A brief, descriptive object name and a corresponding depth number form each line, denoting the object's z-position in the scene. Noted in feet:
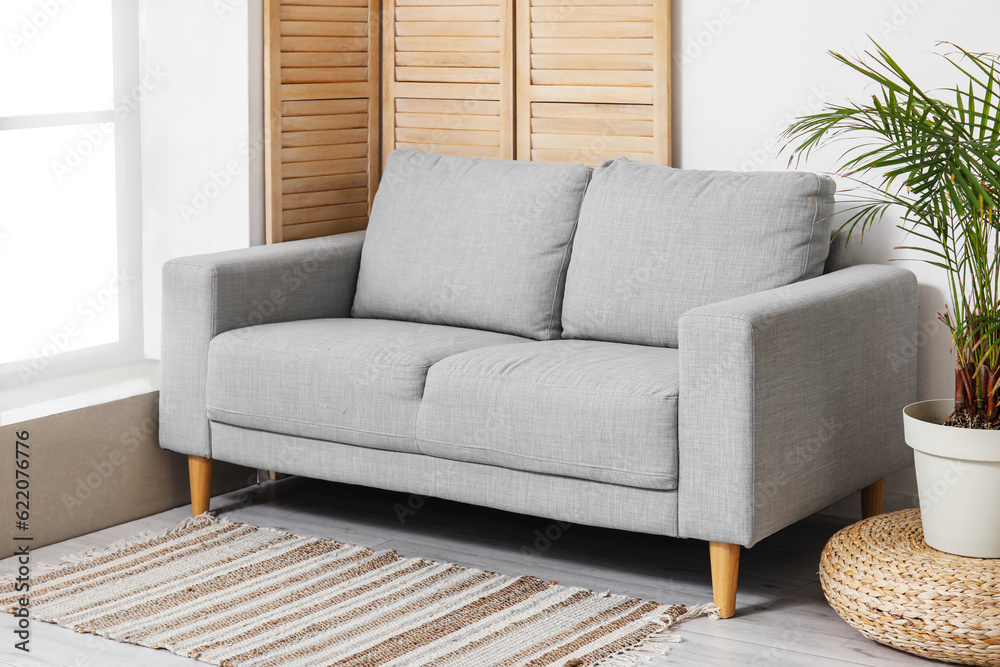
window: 11.25
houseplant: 7.83
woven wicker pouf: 7.76
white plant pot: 8.03
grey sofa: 8.70
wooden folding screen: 11.87
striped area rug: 8.13
